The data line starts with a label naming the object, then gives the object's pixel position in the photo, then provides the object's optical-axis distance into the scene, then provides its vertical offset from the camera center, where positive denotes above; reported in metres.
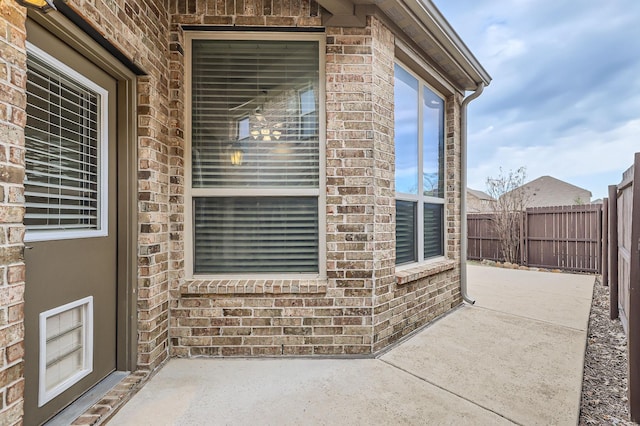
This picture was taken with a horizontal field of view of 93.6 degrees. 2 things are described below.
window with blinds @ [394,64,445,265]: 3.13 +0.52
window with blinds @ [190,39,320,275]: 2.50 +0.49
